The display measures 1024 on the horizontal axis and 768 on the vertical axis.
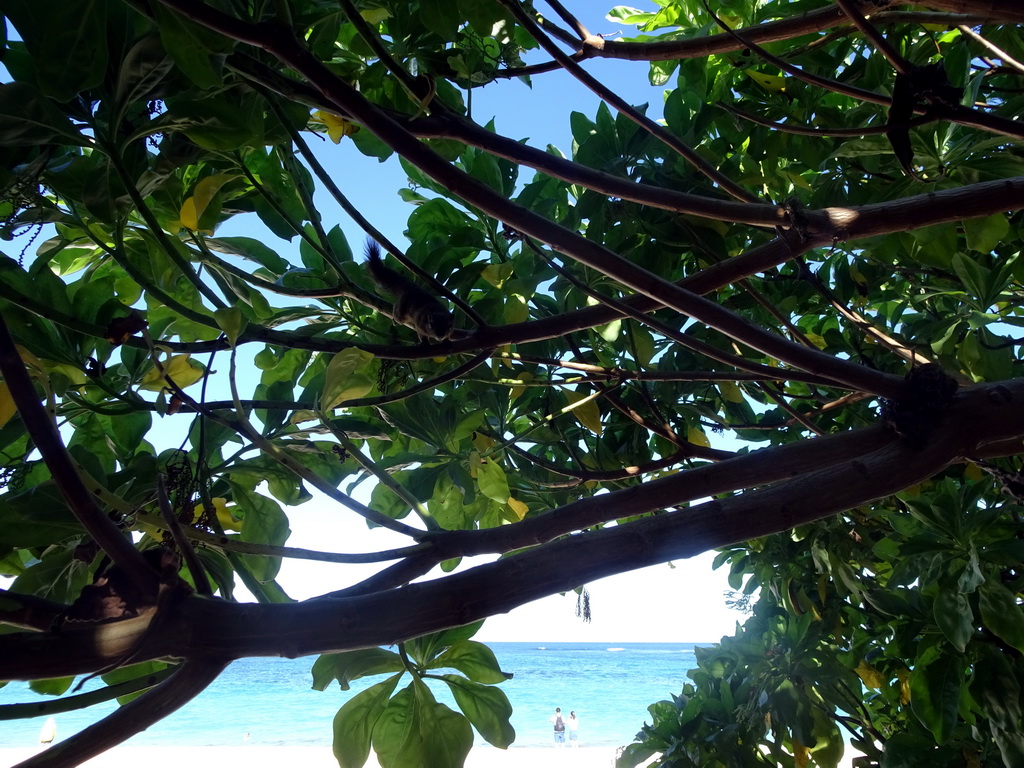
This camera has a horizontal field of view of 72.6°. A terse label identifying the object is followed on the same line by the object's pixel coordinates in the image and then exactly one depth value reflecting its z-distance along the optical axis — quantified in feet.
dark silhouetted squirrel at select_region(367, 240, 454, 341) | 2.23
